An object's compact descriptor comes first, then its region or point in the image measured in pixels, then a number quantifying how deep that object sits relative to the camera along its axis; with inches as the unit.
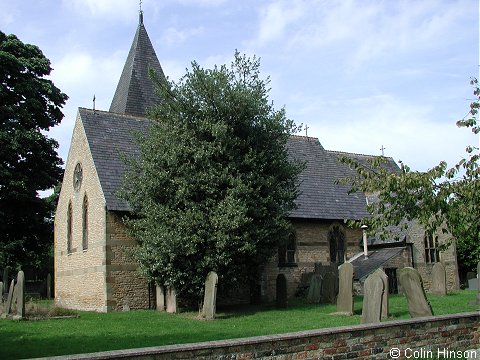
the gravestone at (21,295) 709.3
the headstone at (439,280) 909.2
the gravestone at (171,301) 828.6
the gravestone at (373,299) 526.6
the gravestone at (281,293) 811.6
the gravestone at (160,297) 881.5
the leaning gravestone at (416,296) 541.6
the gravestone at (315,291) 877.2
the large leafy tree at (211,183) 739.4
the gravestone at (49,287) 1552.7
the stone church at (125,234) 907.4
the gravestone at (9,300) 762.4
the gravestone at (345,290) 657.6
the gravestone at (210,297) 699.4
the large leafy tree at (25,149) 1218.6
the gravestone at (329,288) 848.9
